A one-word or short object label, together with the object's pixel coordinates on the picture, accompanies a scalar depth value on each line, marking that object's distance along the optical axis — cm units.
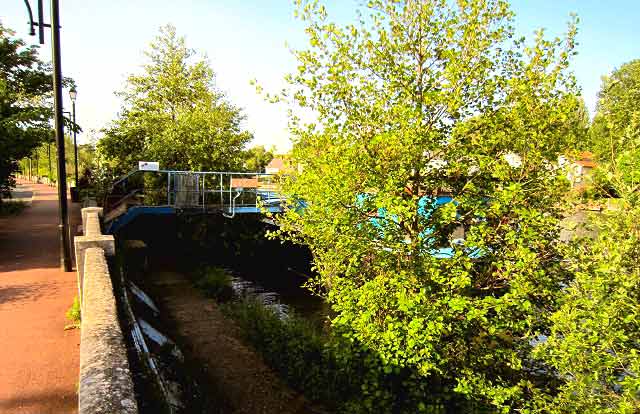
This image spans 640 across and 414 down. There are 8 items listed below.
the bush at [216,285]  1295
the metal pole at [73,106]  1795
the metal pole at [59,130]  854
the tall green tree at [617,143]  414
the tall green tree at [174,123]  1866
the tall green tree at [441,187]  551
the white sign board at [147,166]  1248
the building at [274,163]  7981
